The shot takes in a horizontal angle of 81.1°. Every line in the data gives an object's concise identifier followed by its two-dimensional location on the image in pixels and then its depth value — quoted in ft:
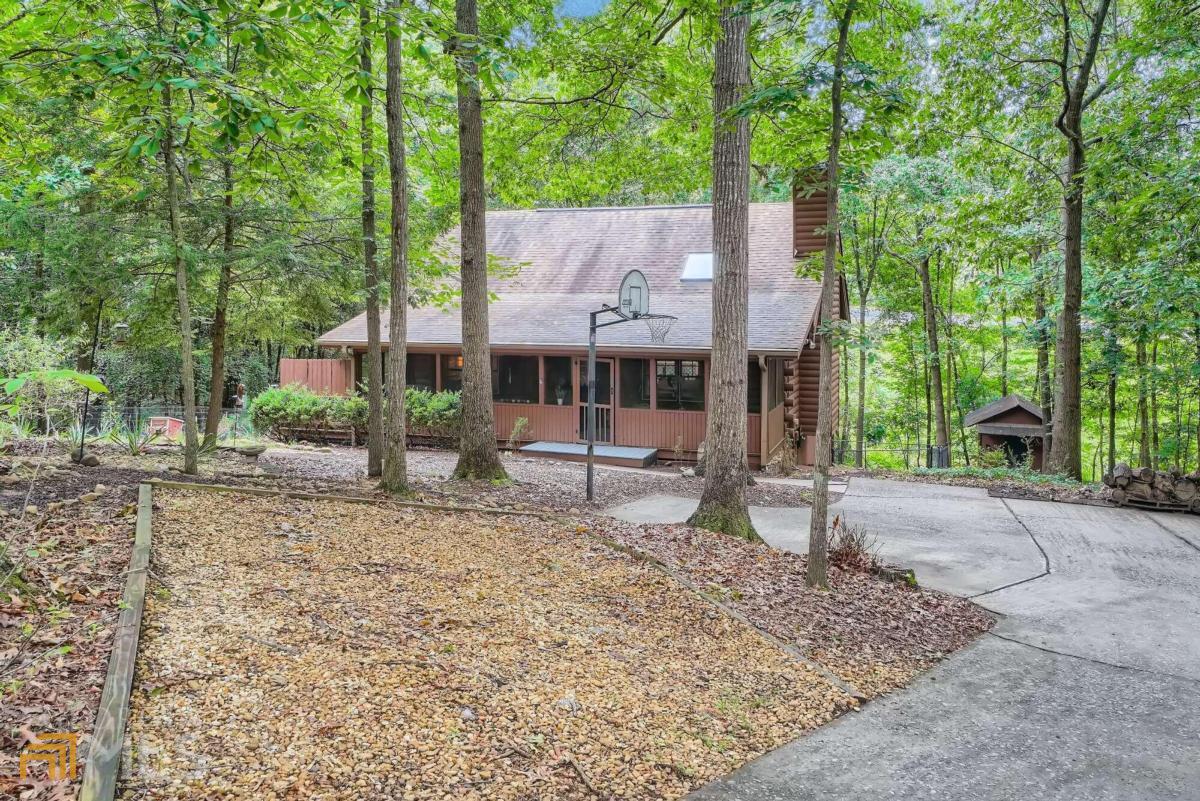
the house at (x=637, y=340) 50.47
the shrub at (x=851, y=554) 21.12
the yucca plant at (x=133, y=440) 31.19
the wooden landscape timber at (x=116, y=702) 7.27
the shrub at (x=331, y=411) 52.49
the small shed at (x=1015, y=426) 58.08
